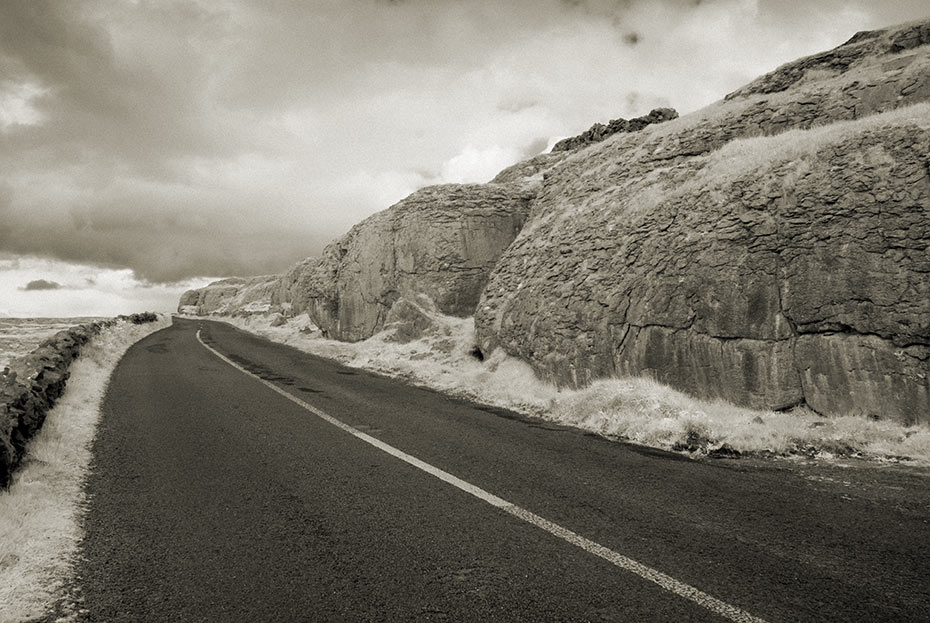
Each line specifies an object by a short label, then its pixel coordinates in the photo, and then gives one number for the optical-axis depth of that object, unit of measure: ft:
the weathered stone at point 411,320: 75.92
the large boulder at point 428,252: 79.00
